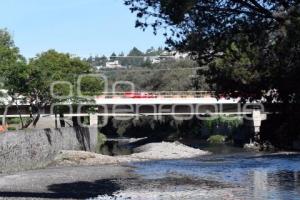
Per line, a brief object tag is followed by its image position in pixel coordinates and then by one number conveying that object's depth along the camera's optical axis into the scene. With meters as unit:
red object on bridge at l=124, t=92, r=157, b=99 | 94.30
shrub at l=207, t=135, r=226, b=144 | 101.75
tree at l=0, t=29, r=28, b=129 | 58.47
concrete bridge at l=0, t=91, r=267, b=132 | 92.75
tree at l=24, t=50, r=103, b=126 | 59.81
